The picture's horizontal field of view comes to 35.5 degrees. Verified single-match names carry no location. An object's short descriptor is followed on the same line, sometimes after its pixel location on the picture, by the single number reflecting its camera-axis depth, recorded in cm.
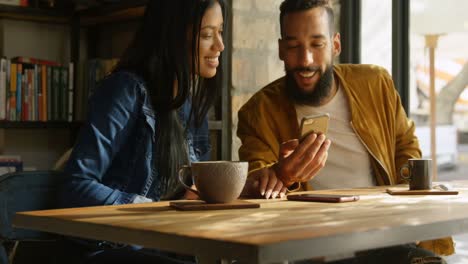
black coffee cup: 176
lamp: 301
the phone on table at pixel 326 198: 151
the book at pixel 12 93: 337
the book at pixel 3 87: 335
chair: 158
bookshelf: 355
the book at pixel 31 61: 341
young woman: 164
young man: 239
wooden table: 93
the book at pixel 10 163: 343
